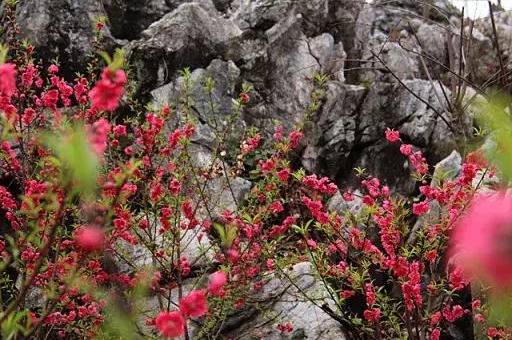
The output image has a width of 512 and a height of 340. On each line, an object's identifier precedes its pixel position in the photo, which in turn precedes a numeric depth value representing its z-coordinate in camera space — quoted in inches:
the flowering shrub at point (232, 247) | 189.6
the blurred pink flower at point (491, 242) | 27.2
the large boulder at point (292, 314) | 241.0
